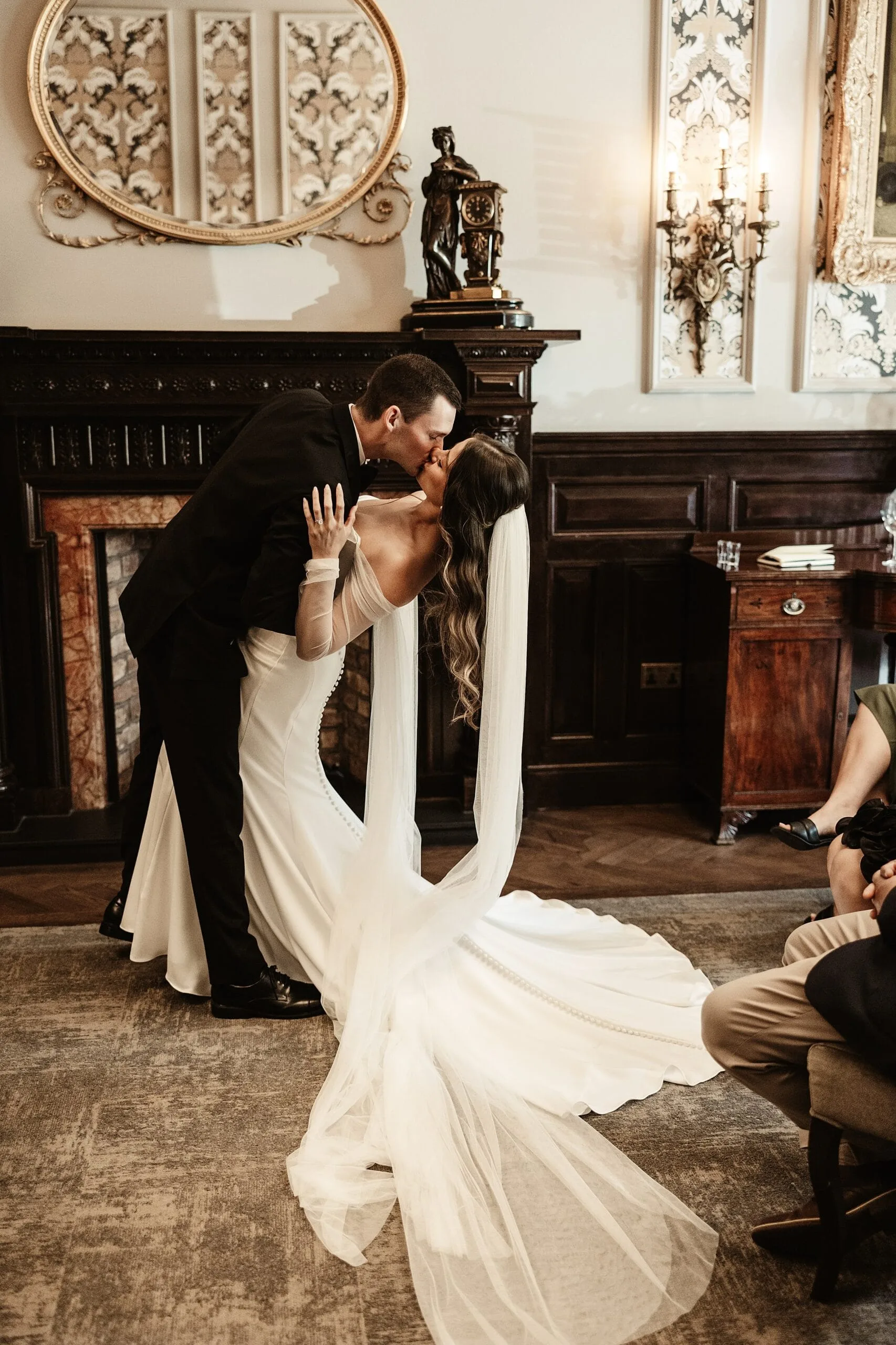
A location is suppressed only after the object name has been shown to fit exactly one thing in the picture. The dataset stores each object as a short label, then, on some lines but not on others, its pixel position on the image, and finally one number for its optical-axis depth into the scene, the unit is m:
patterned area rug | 2.00
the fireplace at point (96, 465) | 4.20
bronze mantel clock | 4.21
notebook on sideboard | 4.29
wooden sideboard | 4.29
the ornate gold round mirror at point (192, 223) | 4.17
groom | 2.92
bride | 2.15
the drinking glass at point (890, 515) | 4.49
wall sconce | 4.55
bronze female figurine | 4.21
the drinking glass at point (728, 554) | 4.43
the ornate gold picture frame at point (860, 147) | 4.51
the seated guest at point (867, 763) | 3.37
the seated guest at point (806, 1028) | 1.84
